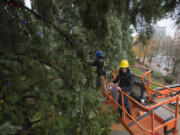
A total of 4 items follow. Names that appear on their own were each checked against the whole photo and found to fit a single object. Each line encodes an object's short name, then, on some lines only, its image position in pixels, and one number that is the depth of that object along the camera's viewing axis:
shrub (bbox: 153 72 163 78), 17.94
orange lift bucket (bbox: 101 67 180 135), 2.42
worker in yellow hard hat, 2.86
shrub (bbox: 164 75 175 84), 16.36
